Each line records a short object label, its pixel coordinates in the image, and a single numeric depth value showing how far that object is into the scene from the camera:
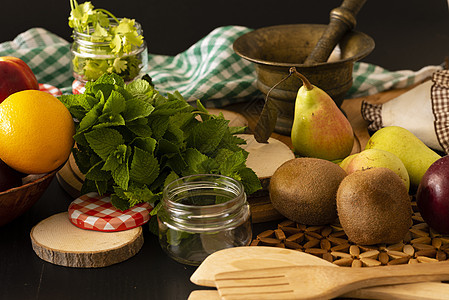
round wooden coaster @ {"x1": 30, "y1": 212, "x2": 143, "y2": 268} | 0.77
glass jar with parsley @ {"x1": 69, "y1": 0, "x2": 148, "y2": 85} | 0.97
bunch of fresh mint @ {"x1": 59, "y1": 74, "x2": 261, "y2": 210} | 0.80
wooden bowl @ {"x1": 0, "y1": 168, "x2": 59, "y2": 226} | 0.79
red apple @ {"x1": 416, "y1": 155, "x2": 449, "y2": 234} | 0.78
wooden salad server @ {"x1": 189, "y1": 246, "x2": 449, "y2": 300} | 0.72
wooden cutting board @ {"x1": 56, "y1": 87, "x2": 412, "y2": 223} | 0.84
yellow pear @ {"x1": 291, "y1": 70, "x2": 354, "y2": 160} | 0.90
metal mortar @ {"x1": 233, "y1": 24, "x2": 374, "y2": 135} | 0.94
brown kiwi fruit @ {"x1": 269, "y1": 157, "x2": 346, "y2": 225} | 0.80
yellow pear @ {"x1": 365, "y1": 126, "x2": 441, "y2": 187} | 0.87
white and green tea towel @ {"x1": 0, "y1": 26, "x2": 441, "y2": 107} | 1.09
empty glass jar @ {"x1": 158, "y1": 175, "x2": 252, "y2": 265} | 0.76
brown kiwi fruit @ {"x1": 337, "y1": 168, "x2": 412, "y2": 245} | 0.76
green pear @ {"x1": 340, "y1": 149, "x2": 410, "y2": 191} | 0.83
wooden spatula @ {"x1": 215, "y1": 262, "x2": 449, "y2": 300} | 0.70
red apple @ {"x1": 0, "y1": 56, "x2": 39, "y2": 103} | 0.86
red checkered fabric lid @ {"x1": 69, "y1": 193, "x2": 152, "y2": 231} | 0.79
